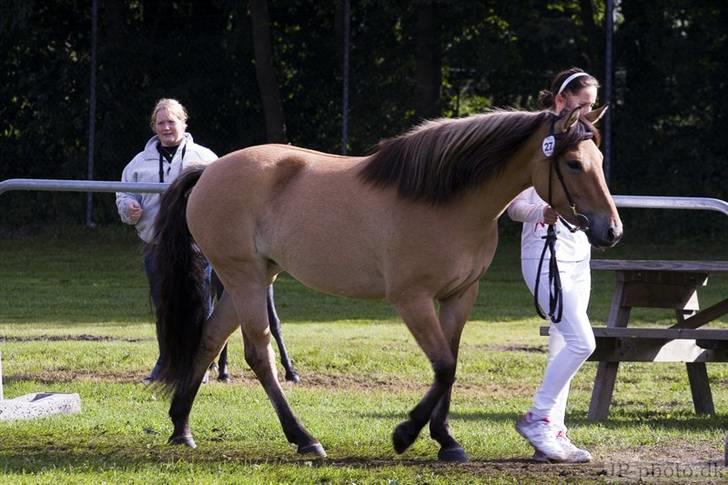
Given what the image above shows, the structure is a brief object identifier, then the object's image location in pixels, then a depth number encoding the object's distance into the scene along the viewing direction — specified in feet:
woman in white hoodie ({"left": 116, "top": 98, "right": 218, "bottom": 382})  58.54
